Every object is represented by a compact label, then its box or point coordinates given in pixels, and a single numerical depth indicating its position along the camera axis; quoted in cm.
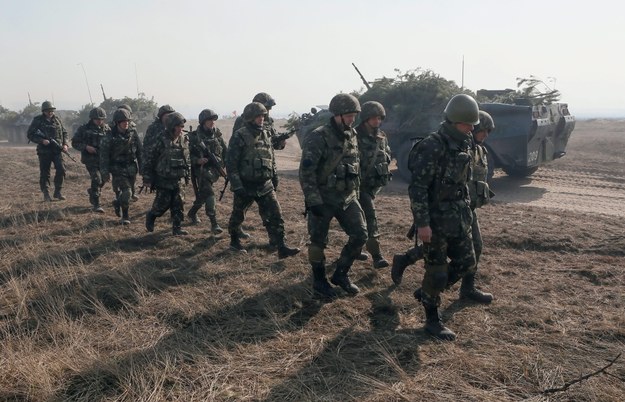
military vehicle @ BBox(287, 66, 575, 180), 1097
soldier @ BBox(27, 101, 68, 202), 981
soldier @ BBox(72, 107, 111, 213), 921
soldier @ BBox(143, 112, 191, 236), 719
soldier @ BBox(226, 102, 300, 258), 630
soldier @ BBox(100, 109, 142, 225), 816
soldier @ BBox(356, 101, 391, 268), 607
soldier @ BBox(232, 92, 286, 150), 762
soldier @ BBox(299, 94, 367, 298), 496
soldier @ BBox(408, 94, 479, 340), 407
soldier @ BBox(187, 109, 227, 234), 786
